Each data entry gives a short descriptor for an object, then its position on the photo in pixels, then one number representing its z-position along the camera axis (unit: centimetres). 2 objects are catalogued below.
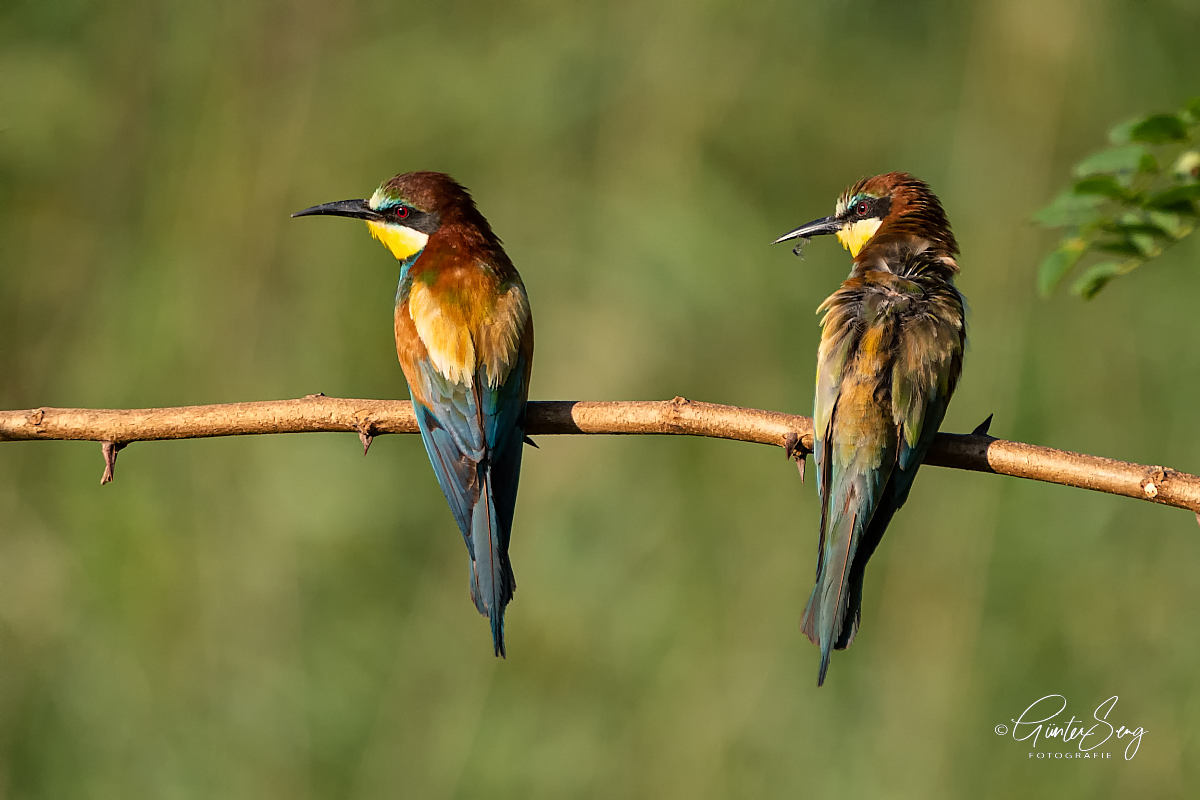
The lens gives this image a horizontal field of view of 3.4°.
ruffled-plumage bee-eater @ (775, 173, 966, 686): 876
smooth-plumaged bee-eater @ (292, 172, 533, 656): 879
